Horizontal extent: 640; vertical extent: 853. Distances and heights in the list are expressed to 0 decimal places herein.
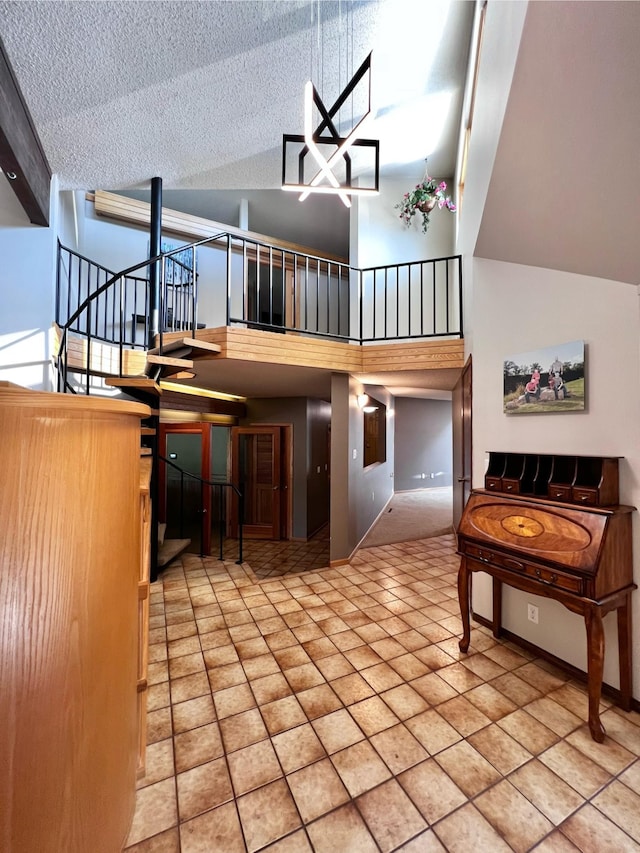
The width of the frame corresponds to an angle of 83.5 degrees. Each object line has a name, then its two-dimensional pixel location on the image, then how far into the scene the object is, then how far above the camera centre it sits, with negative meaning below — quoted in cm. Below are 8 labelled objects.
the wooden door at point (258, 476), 645 -85
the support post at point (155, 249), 408 +217
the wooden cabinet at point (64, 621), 90 -55
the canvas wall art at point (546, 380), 222 +34
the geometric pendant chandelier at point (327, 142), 227 +196
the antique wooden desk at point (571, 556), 179 -69
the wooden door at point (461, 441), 365 -12
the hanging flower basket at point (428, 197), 459 +306
